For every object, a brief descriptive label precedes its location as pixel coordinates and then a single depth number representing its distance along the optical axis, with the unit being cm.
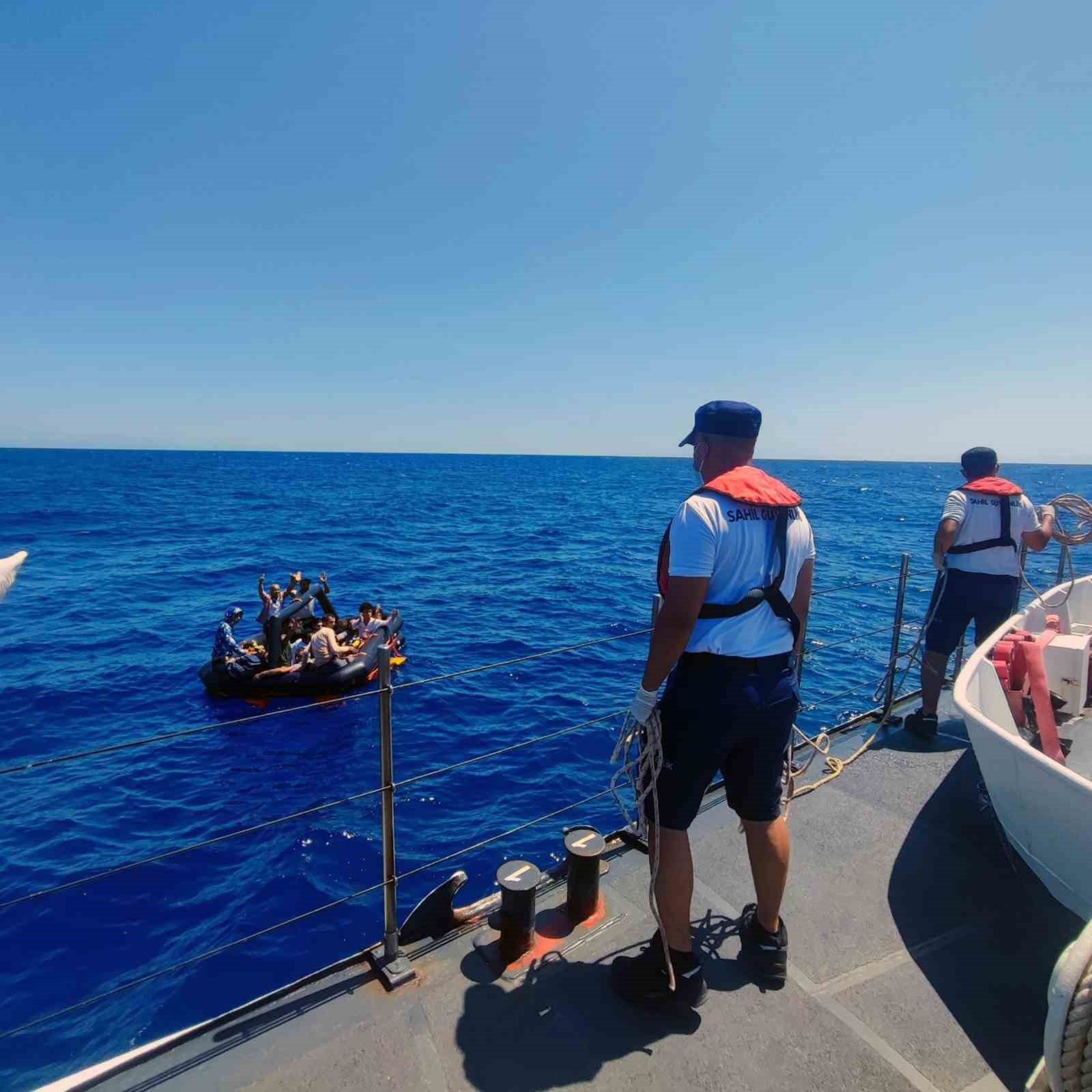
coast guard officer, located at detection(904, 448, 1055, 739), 454
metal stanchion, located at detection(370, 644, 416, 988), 252
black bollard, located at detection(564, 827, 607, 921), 288
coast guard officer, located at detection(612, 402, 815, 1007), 223
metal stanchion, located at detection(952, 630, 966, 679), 533
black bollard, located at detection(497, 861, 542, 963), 268
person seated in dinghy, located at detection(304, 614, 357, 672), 1330
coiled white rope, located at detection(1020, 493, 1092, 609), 518
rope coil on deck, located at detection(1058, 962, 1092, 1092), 156
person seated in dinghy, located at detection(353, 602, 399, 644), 1415
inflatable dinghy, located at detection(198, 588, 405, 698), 1277
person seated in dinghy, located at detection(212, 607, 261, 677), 1271
